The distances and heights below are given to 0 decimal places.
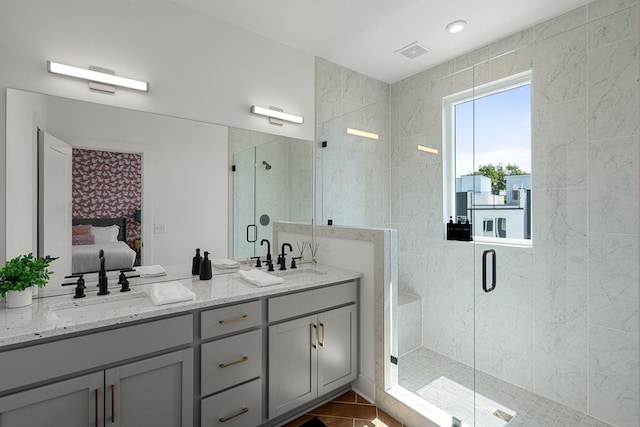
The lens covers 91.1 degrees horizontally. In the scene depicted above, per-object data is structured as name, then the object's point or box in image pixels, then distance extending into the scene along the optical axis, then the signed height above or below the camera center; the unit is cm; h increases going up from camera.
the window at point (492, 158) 165 +33
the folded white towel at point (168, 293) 148 -40
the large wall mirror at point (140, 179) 160 +21
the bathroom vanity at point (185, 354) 119 -66
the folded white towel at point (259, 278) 184 -39
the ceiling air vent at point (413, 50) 251 +134
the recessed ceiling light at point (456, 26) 220 +134
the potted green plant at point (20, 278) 136 -29
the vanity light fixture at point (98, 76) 163 +75
